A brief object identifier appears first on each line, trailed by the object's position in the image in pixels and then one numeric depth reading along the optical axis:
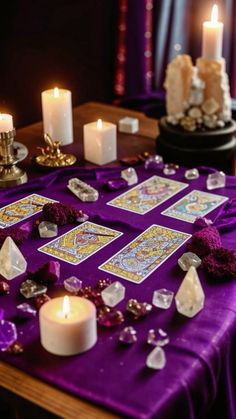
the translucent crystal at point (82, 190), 1.40
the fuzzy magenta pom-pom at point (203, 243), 1.15
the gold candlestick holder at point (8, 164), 1.46
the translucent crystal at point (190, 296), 0.99
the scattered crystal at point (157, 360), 0.88
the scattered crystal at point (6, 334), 0.93
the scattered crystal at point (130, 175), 1.49
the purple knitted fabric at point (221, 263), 1.09
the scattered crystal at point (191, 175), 1.52
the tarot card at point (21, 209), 1.31
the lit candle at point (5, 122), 1.44
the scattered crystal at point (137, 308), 0.99
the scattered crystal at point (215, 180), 1.47
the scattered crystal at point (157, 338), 0.92
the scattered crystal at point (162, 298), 1.01
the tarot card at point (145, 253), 1.12
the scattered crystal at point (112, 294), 1.01
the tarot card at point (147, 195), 1.38
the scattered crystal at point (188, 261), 1.12
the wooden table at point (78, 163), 0.82
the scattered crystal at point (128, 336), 0.93
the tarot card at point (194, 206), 1.33
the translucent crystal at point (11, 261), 1.09
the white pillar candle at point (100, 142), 1.61
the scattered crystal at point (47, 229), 1.24
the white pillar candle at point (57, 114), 1.68
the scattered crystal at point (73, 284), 1.05
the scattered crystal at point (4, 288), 1.04
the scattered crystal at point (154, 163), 1.57
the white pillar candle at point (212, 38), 1.60
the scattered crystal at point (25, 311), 0.98
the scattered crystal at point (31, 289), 1.04
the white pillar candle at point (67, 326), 0.89
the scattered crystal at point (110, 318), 0.97
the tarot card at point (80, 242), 1.17
